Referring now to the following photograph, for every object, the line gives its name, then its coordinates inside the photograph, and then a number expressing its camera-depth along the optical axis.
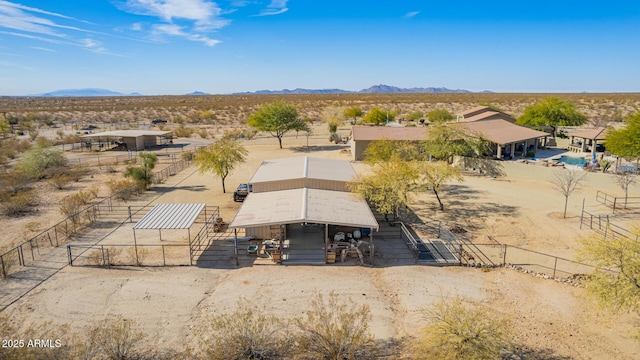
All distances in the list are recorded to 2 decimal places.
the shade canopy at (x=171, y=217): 20.55
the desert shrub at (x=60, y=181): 33.84
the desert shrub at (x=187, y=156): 46.03
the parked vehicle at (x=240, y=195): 30.05
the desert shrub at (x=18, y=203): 26.62
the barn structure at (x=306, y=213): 19.83
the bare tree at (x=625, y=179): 29.94
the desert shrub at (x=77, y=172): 37.25
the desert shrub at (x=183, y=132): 67.62
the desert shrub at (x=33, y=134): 61.34
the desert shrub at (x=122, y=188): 30.44
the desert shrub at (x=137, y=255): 19.62
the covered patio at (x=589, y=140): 44.53
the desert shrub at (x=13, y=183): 31.42
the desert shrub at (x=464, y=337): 10.80
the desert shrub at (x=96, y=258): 19.48
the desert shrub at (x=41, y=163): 36.84
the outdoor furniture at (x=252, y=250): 20.38
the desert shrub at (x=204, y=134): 66.31
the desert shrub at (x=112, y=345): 11.99
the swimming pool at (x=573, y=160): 40.92
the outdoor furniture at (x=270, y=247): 20.37
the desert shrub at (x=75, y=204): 24.77
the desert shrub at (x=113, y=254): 19.72
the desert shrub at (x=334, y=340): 12.03
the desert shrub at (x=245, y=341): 11.94
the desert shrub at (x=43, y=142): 48.37
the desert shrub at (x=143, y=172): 33.19
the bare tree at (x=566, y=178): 32.71
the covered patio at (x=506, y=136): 42.94
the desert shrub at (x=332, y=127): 62.96
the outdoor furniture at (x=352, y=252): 19.83
